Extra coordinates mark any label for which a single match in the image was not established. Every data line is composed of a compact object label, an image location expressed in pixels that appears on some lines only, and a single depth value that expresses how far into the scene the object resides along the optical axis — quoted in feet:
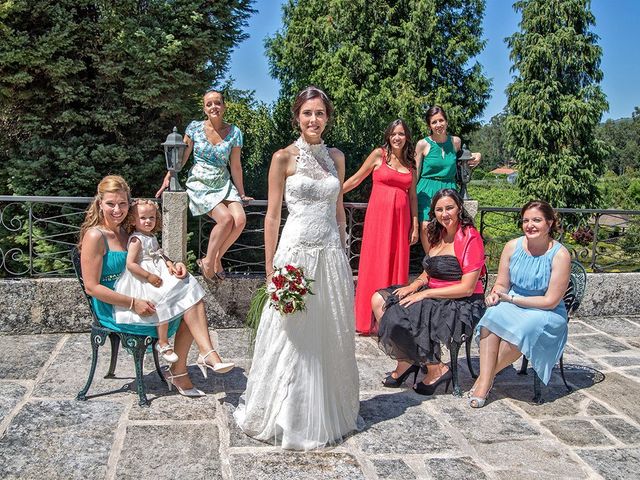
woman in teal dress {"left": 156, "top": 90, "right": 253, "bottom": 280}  18.92
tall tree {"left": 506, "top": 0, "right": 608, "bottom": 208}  91.04
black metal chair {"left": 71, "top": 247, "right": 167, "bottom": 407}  14.10
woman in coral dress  19.31
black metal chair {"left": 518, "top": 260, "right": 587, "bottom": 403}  16.48
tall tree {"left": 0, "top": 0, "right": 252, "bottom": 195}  25.40
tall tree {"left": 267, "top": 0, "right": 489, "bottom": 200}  87.45
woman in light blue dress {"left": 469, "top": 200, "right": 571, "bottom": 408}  14.93
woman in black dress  15.02
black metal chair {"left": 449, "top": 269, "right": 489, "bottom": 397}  15.20
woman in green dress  20.04
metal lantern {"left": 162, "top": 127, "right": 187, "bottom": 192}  19.26
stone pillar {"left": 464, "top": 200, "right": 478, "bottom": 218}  21.91
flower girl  14.10
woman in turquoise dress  13.89
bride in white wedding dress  12.34
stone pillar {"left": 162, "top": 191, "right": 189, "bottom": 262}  19.88
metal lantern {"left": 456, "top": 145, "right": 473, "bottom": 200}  21.07
